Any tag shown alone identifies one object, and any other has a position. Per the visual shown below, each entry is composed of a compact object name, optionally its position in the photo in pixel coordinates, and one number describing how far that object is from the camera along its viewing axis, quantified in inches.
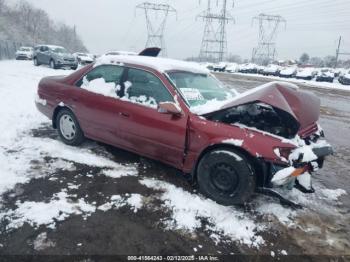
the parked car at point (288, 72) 1519.3
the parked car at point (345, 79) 1288.3
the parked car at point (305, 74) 1452.3
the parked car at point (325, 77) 1386.7
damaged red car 143.7
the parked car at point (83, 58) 1372.5
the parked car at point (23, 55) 1374.3
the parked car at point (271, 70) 1620.3
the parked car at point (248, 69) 1788.9
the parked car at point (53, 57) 898.1
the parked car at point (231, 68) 1791.3
